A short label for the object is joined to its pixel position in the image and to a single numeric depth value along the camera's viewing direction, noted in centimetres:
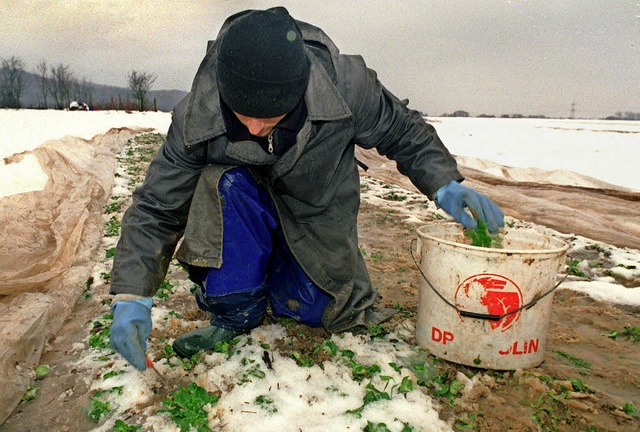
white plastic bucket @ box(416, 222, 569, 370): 182
